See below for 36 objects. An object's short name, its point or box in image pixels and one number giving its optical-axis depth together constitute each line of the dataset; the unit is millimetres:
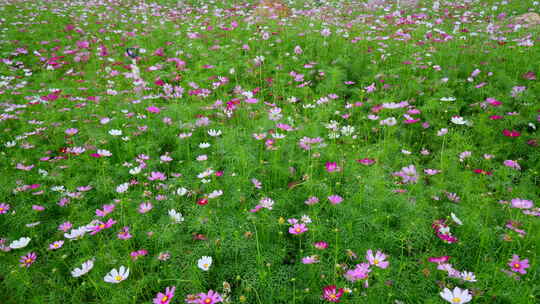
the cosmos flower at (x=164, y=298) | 1446
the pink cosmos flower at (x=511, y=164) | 2369
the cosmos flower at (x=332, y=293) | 1426
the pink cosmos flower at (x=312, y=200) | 1950
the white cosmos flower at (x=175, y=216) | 1858
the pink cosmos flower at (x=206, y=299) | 1435
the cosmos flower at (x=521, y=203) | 1890
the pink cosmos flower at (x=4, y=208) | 2080
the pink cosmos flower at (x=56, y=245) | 1811
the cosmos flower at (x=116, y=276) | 1539
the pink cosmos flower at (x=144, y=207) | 2008
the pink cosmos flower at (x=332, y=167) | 2188
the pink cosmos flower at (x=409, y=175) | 2188
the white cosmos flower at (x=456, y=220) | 1742
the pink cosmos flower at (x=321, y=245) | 1655
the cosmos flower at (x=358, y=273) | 1478
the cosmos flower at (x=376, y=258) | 1554
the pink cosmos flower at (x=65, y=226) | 1932
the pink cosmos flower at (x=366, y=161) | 2311
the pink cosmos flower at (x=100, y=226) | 1767
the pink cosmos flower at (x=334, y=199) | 1937
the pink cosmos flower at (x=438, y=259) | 1551
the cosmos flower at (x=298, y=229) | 1742
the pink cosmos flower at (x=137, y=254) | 1682
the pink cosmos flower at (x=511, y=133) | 2690
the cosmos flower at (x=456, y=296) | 1323
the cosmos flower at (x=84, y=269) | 1562
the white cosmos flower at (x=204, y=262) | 1581
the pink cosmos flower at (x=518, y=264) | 1537
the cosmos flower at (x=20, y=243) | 1789
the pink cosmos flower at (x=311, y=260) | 1567
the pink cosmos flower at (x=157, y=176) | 2322
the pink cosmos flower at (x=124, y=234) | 1761
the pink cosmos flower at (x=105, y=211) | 1955
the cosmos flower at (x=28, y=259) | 1757
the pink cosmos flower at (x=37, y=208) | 2051
